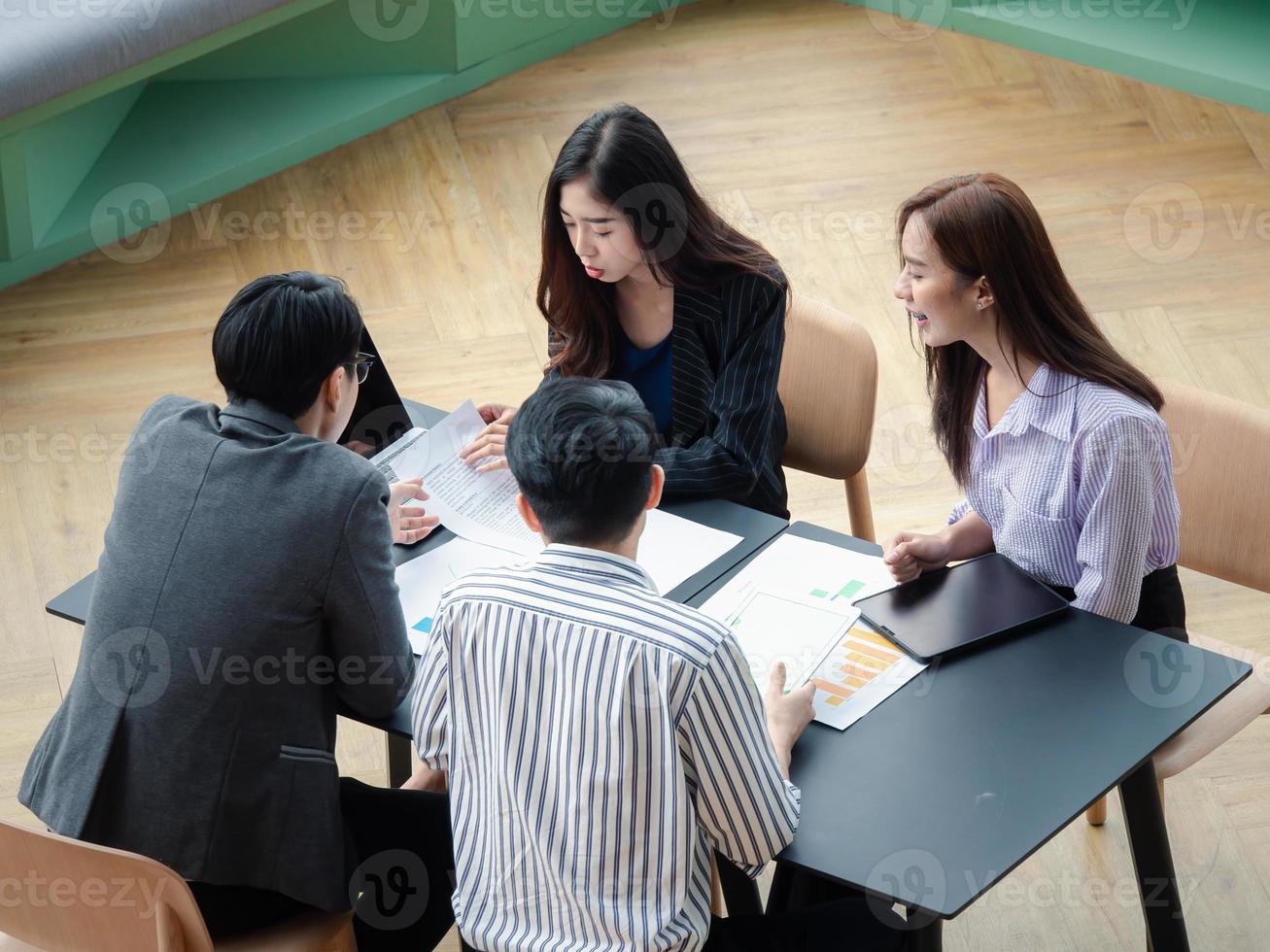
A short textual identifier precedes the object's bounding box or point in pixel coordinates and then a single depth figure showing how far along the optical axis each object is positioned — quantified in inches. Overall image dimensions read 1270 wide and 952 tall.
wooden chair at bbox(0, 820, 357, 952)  70.6
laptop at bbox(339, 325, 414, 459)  101.2
